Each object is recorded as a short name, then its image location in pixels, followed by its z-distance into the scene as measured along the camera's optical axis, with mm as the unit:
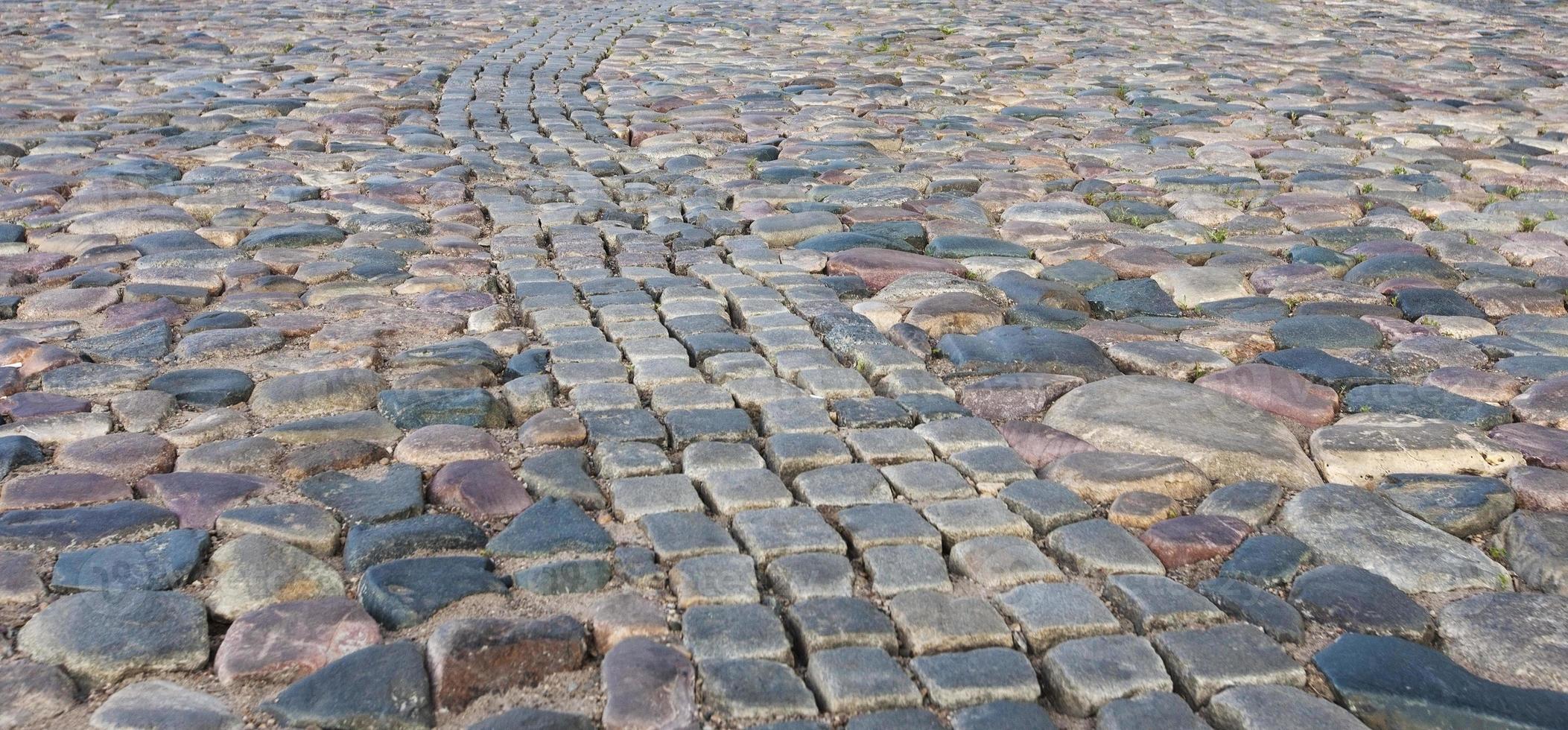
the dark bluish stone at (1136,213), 4406
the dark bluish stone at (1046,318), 3369
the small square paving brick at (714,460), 2469
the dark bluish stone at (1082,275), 3710
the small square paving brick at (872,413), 2729
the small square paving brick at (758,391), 2818
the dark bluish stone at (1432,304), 3426
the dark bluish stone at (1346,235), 4094
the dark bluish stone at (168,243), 3861
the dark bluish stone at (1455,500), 2297
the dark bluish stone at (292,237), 3961
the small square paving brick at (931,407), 2777
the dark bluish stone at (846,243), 4020
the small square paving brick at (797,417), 2680
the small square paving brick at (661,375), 2916
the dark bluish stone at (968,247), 3998
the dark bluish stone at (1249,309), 3406
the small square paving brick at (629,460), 2455
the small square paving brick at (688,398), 2791
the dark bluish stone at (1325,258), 3848
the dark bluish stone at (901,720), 1706
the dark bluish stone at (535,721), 1673
